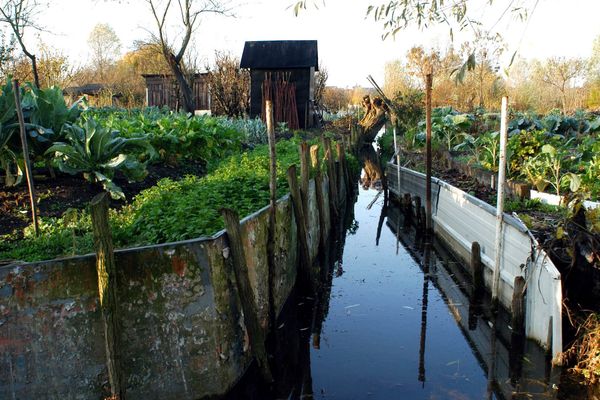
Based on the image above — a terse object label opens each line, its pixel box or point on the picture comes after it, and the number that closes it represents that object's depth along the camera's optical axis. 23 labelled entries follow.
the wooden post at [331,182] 13.51
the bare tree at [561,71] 38.33
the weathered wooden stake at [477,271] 8.44
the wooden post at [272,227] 6.86
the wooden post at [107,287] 4.33
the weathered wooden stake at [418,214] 13.73
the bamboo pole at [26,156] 6.62
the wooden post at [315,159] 10.84
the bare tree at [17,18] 25.38
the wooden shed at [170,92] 33.25
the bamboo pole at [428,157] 11.95
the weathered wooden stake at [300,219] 7.83
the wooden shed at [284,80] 28.36
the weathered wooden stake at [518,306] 6.59
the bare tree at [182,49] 30.77
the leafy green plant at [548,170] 10.05
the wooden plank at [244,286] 5.33
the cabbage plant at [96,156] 8.62
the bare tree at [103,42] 66.94
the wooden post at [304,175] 8.62
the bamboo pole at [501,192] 7.25
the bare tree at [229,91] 29.36
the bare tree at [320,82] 39.58
